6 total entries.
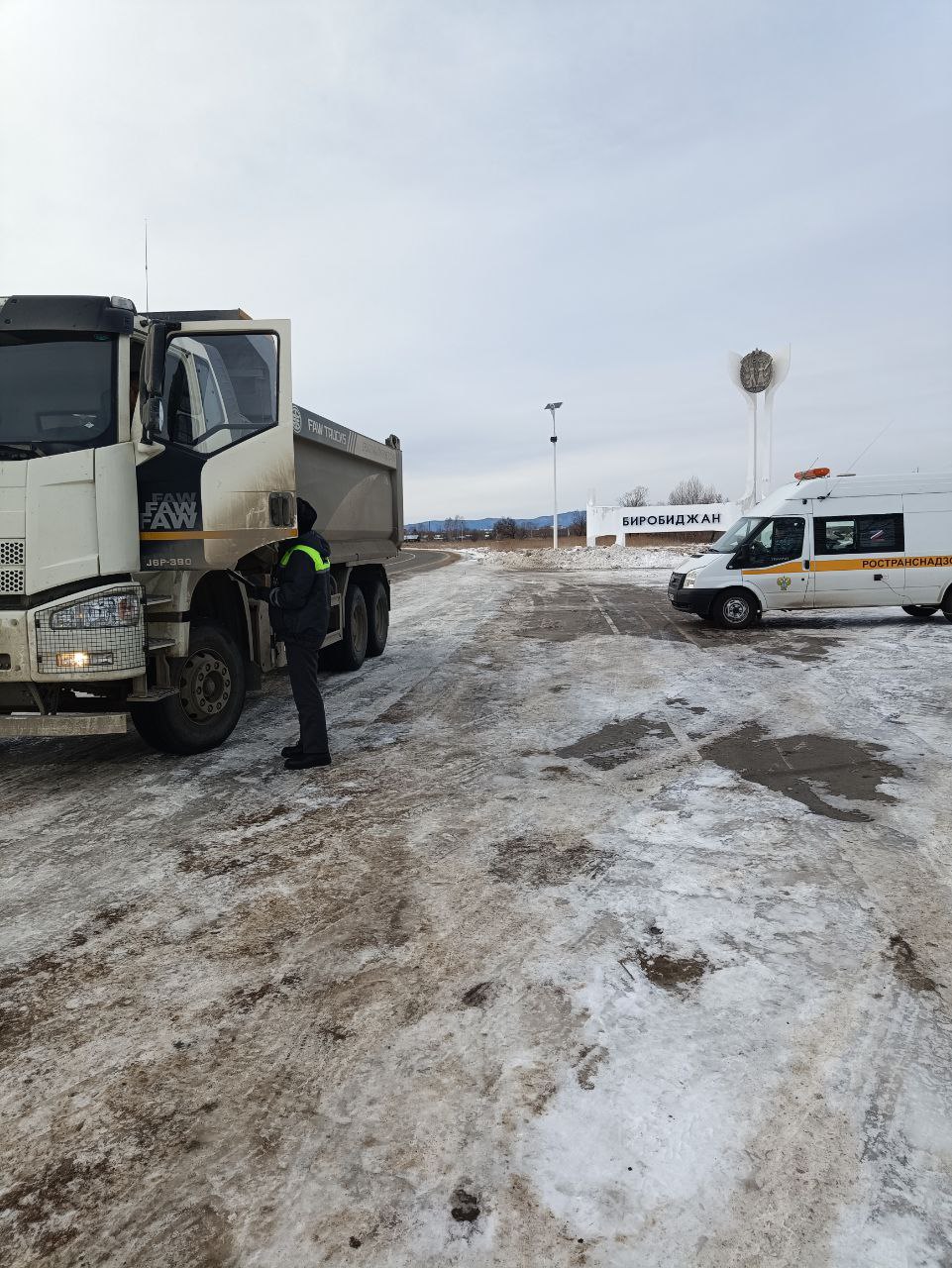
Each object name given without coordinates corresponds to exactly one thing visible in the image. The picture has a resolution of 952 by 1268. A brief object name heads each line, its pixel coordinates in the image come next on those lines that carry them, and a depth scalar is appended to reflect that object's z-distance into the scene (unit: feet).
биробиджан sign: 130.72
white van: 40.81
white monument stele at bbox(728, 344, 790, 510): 122.31
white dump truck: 15.75
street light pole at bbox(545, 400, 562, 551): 142.72
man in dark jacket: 17.98
